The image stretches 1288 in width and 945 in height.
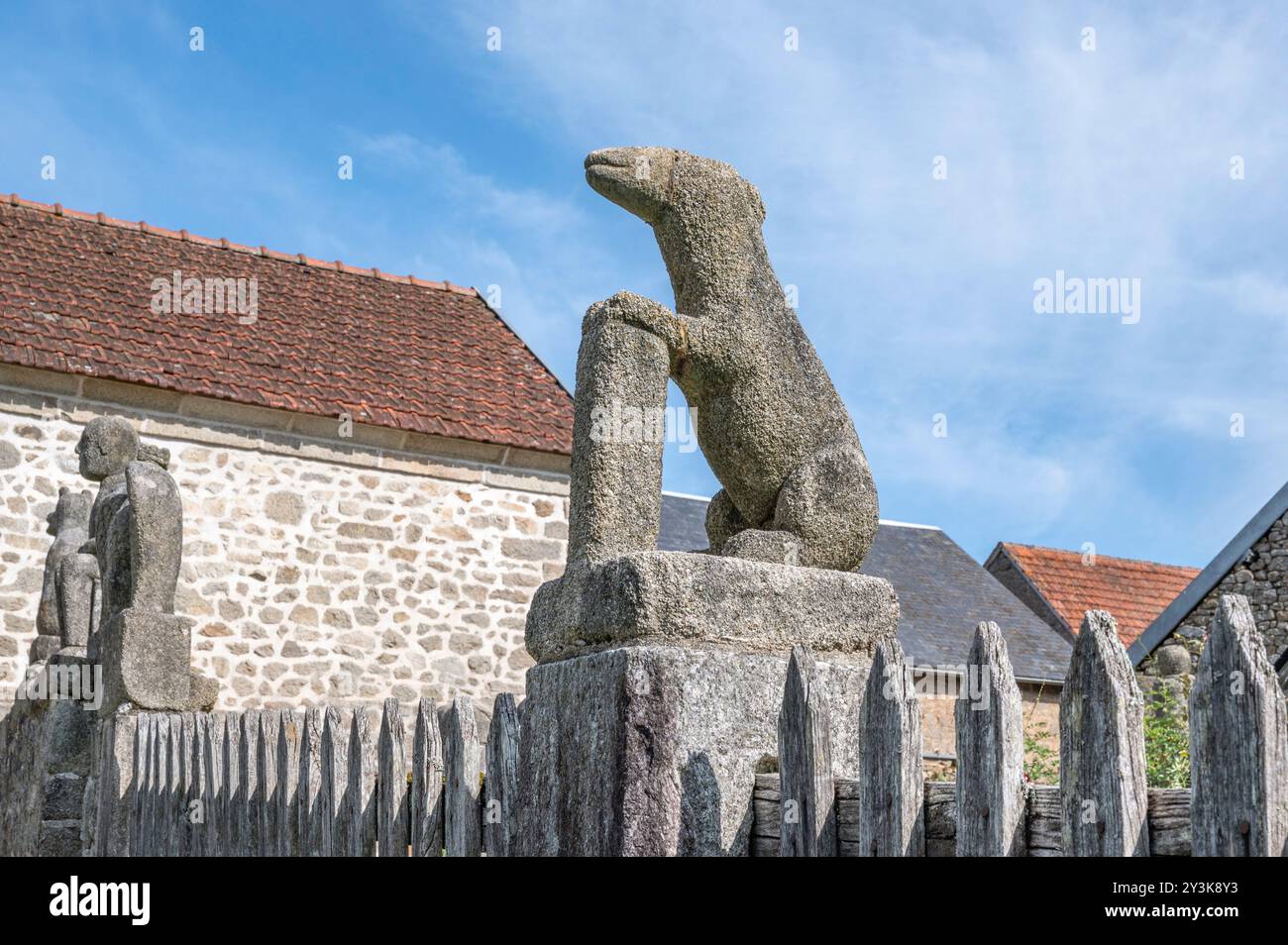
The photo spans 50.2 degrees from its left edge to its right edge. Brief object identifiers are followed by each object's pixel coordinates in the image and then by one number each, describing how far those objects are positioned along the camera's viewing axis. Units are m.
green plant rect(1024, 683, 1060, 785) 5.66
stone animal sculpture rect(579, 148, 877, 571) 3.04
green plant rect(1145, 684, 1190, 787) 5.49
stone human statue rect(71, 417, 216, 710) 5.30
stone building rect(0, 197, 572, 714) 11.62
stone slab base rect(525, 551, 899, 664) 2.56
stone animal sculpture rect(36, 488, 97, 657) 6.91
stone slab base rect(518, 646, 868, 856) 2.48
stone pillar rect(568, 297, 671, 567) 2.84
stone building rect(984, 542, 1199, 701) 22.94
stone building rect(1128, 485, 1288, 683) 13.73
